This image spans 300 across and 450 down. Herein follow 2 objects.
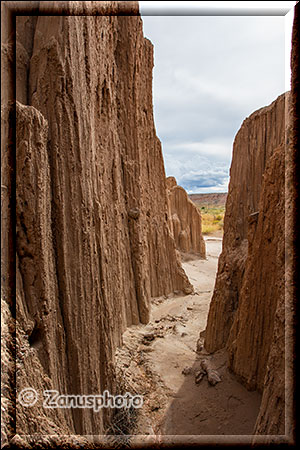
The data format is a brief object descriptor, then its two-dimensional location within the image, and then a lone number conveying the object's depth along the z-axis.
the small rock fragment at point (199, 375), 4.84
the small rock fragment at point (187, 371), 5.17
